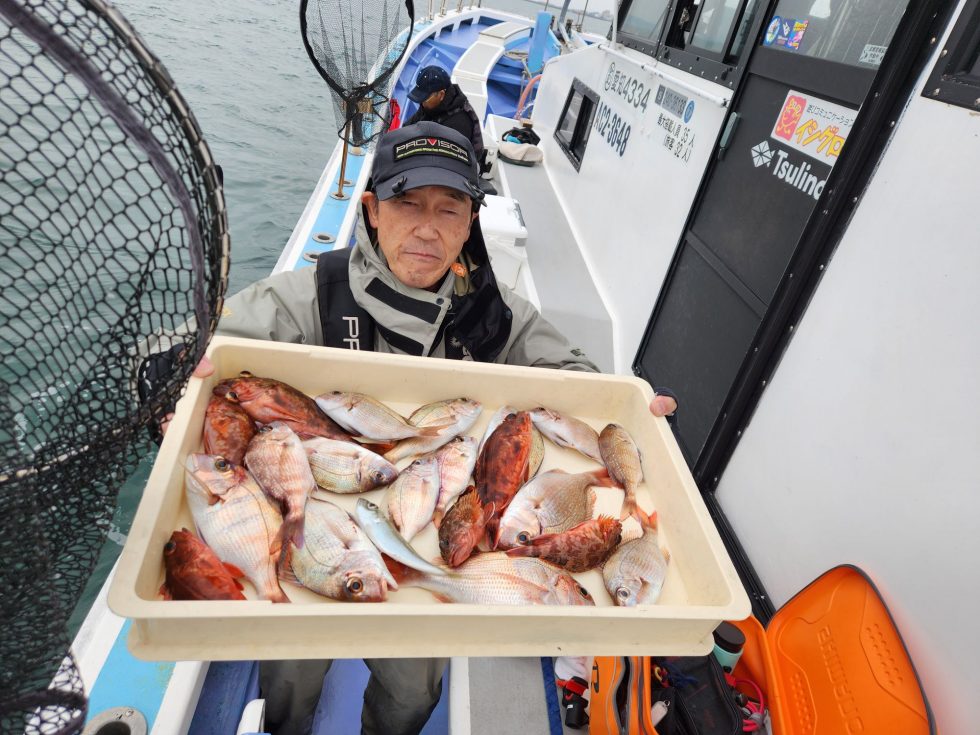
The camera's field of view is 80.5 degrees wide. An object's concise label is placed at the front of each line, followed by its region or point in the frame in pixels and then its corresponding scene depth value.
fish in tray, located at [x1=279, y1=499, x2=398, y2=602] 1.23
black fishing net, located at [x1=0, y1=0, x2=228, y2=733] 0.73
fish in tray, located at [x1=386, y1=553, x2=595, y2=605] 1.33
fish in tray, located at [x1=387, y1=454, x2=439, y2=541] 1.47
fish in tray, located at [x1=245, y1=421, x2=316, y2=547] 1.40
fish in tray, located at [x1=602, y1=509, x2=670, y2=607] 1.41
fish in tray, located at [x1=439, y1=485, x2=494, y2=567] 1.42
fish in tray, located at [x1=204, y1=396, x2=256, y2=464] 1.46
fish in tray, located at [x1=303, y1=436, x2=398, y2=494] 1.51
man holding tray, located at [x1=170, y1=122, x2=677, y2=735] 1.90
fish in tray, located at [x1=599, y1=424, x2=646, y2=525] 1.71
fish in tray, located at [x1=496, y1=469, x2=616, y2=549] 1.53
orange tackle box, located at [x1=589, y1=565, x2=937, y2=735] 1.56
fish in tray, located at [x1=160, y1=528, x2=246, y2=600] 1.15
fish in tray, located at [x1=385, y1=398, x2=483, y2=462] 1.68
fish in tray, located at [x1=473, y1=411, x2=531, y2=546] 1.62
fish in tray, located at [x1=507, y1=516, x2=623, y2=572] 1.47
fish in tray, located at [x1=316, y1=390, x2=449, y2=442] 1.68
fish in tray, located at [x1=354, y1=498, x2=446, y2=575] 1.34
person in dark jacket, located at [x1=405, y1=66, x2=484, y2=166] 4.89
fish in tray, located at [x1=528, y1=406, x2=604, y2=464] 1.80
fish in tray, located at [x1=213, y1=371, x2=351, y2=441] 1.58
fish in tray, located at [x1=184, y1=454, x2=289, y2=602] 1.26
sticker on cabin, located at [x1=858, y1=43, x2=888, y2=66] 2.27
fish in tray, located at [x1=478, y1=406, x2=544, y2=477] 1.70
